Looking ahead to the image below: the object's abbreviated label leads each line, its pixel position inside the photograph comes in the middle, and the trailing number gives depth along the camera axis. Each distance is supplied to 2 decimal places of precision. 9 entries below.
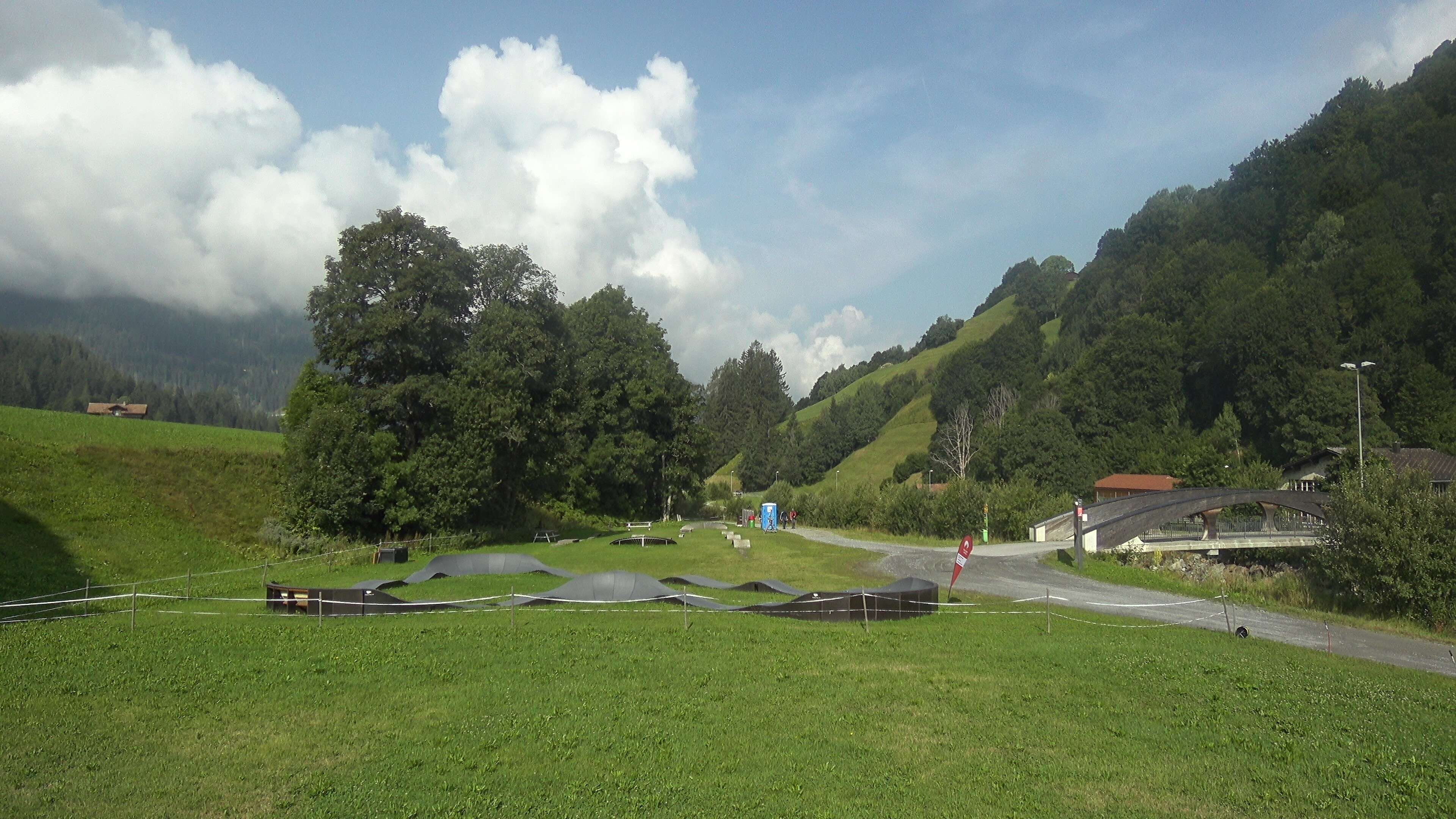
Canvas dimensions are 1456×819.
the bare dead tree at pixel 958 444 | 98.71
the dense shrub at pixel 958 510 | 48.53
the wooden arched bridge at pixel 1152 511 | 37.81
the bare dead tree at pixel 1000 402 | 115.38
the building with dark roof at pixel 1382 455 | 57.47
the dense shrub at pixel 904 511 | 52.44
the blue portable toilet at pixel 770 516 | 56.56
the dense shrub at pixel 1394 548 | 24.39
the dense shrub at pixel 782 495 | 71.06
